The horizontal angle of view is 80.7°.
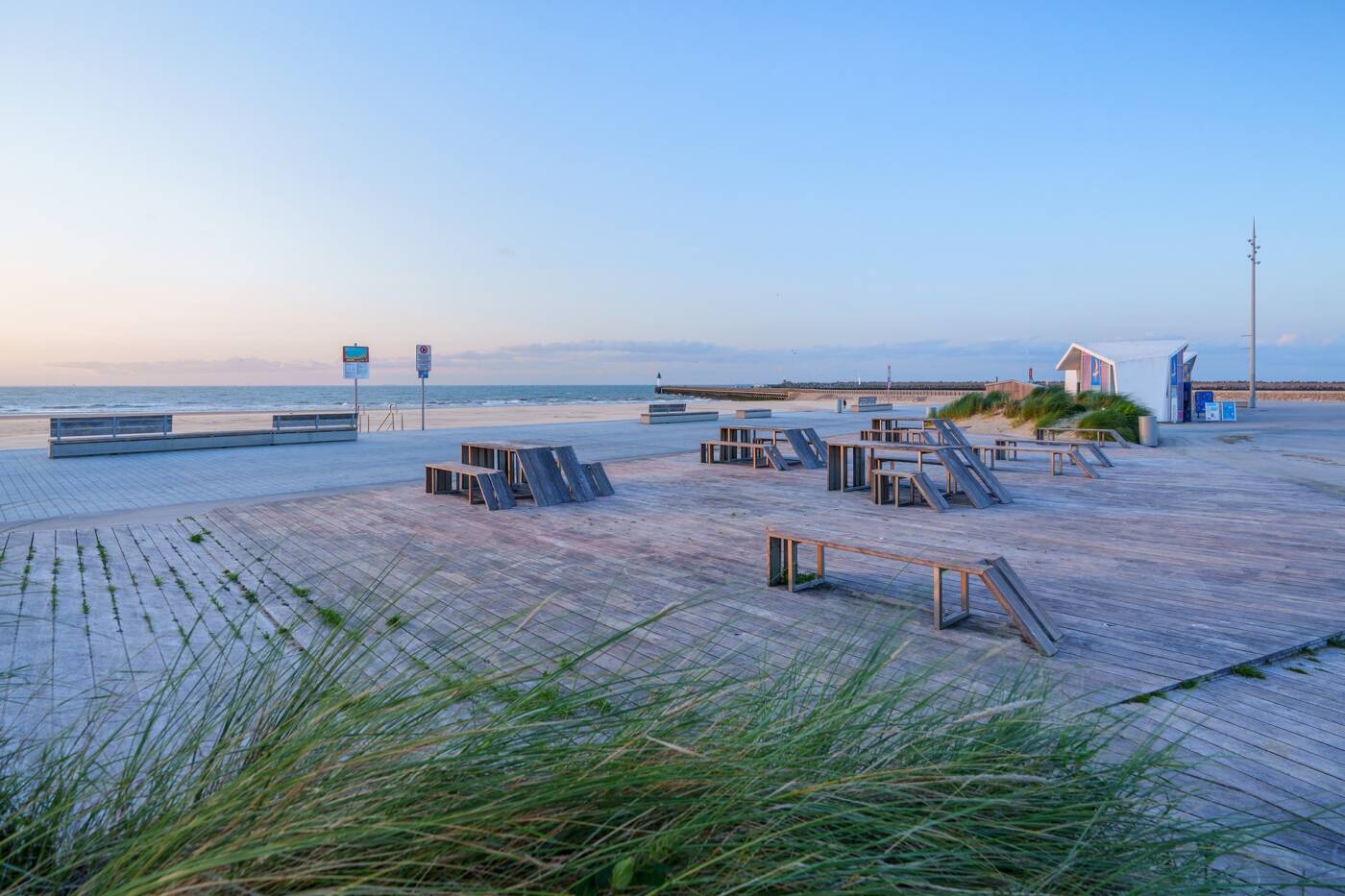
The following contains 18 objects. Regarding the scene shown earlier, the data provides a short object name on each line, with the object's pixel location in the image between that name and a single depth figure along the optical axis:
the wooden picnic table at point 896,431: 13.19
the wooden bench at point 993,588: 4.08
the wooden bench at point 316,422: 18.62
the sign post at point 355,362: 22.47
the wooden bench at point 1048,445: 12.02
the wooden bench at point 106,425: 14.98
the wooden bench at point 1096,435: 15.68
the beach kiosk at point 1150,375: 22.50
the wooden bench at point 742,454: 12.51
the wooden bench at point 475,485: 9.05
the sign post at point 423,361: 22.08
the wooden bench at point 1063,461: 11.22
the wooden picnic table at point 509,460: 10.15
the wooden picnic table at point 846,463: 9.77
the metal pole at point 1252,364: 30.02
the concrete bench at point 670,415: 26.12
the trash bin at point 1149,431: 16.05
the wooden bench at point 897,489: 8.63
